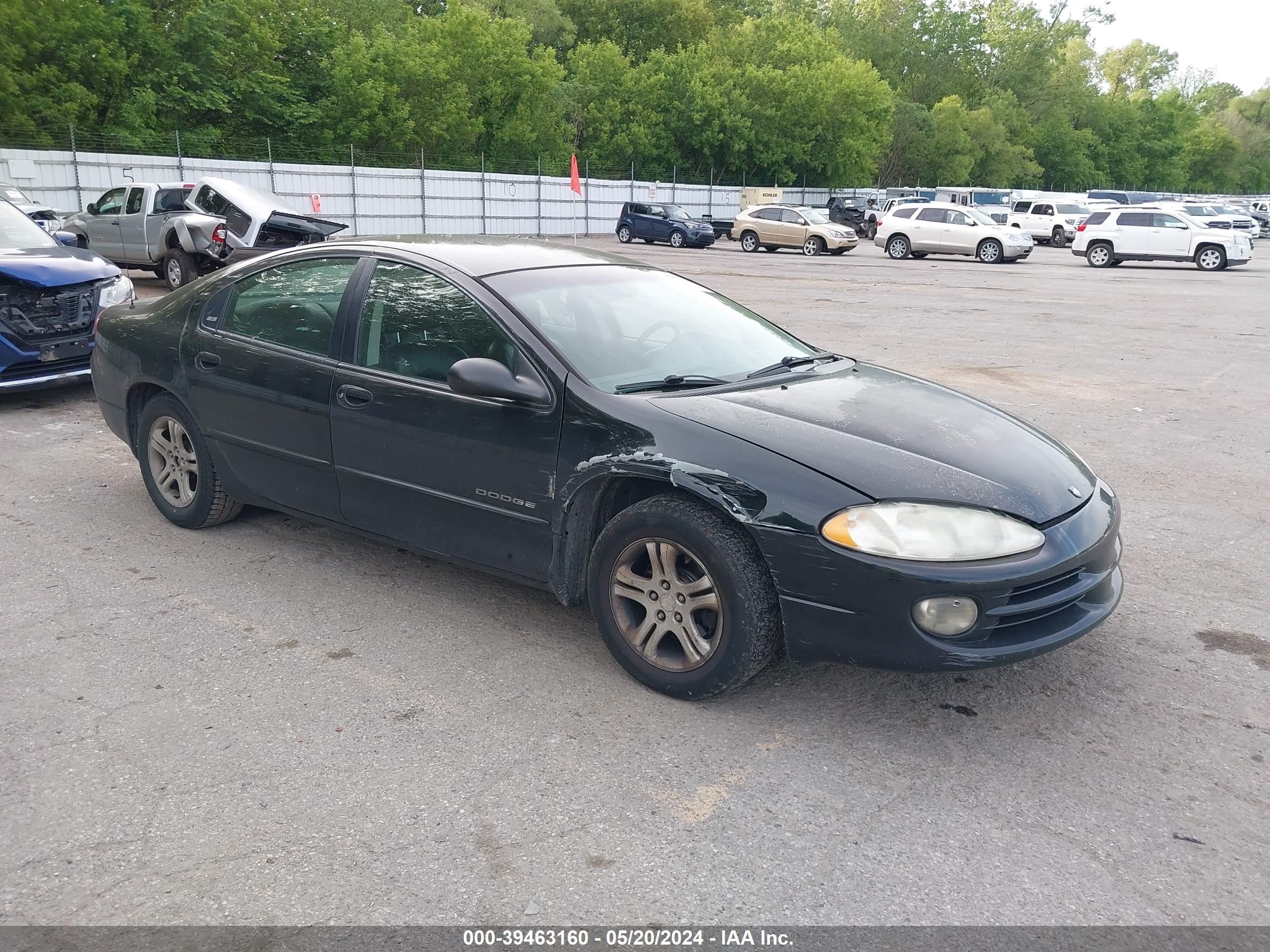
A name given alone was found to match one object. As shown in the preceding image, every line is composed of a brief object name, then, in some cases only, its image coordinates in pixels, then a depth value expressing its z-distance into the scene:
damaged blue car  7.96
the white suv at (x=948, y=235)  30.80
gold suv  33.91
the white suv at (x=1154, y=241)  28.69
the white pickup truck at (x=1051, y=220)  41.28
